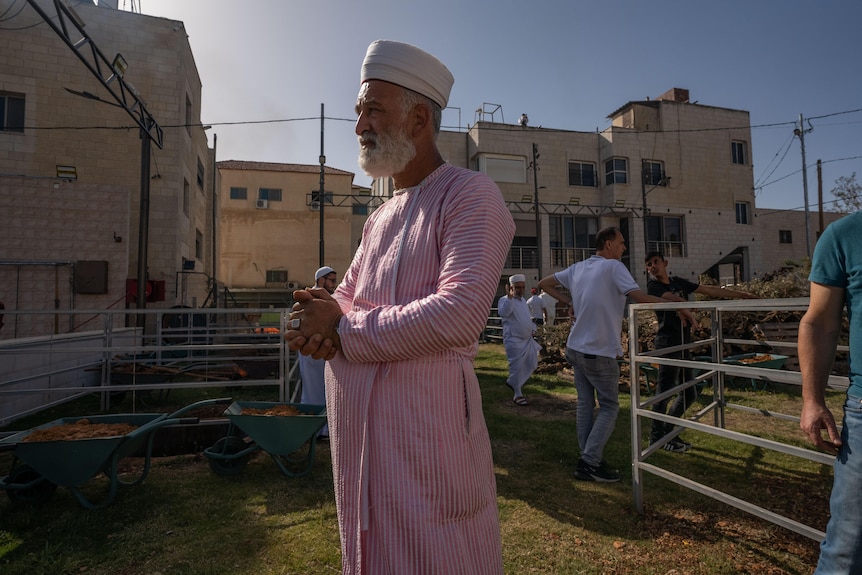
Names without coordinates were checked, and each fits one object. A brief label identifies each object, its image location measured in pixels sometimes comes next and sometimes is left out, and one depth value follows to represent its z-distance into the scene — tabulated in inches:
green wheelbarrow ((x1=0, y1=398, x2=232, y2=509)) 135.2
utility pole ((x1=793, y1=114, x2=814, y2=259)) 1079.7
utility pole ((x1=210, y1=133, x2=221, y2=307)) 951.6
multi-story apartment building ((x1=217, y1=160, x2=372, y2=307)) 1302.9
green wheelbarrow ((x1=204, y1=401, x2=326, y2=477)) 163.5
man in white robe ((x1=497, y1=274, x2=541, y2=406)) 309.7
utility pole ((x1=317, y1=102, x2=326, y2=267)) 822.4
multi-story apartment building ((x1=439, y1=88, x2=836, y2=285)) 1019.3
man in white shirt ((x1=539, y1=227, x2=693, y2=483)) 169.9
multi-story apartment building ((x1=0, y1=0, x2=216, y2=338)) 507.5
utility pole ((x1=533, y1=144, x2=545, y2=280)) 969.6
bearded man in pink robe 45.3
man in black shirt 192.2
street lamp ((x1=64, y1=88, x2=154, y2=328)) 461.4
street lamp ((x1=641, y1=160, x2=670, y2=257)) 1032.6
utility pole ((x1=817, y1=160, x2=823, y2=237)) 1102.5
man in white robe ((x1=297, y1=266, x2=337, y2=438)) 235.6
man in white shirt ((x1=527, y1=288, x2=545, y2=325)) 598.9
